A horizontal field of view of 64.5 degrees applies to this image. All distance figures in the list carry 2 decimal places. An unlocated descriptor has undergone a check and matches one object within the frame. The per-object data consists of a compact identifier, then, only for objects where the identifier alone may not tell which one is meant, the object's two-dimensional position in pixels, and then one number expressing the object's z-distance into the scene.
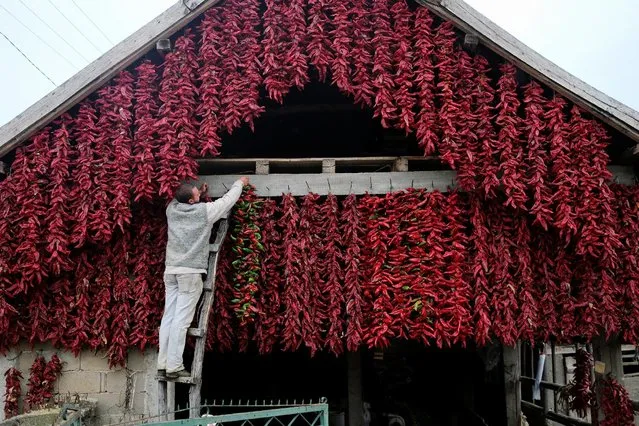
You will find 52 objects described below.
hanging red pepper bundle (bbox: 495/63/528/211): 4.90
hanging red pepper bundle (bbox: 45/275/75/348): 5.11
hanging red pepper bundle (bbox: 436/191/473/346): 4.98
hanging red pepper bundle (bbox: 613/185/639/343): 5.04
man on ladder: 4.68
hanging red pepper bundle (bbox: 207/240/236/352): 5.20
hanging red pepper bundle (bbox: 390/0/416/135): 5.14
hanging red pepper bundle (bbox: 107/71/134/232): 4.98
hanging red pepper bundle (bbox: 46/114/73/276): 4.93
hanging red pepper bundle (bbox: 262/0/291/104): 5.22
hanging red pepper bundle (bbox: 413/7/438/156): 5.08
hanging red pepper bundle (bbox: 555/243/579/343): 5.10
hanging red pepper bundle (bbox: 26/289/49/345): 5.09
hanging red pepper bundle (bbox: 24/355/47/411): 5.12
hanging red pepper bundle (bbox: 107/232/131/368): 5.11
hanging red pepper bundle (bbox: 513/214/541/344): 4.97
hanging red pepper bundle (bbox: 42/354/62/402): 5.14
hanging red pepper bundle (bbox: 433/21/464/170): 5.00
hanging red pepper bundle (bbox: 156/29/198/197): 5.02
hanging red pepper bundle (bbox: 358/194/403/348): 5.04
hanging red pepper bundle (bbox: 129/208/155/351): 5.12
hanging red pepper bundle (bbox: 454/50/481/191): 4.98
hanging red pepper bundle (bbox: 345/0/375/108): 5.20
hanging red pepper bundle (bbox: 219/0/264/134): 5.21
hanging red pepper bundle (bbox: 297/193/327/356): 5.12
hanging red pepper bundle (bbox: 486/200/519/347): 4.98
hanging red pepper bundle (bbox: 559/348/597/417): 6.23
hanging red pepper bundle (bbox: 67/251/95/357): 5.09
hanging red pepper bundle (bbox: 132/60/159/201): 4.99
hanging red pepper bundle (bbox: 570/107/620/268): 4.87
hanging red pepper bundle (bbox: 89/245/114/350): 5.11
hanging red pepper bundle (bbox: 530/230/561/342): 5.11
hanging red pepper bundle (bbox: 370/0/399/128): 5.16
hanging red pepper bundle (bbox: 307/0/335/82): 5.21
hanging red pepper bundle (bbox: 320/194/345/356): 5.11
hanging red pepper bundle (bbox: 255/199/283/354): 5.21
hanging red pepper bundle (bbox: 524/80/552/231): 4.89
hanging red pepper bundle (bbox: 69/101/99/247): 4.96
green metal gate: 3.34
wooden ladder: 4.51
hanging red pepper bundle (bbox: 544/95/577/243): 4.86
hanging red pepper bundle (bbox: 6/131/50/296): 4.89
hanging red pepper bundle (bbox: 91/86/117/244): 4.95
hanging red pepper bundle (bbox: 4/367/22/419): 5.11
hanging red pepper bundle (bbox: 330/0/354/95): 5.20
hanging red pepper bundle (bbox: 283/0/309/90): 5.22
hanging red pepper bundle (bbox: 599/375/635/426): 5.32
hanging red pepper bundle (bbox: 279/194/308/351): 5.09
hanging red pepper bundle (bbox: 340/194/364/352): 5.06
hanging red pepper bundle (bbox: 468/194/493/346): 4.97
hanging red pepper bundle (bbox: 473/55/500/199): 4.95
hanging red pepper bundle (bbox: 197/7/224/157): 5.15
